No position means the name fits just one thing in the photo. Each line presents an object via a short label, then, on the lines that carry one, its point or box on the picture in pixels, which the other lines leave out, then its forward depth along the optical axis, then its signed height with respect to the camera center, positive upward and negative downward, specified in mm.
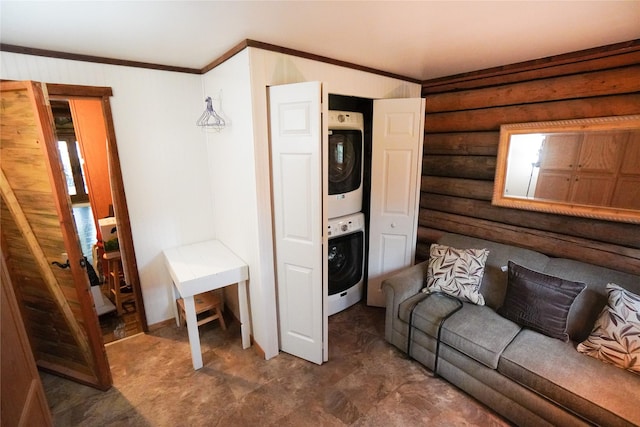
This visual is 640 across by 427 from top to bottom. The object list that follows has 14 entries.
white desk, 2160 -884
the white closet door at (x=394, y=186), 2643 -302
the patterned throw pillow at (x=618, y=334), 1603 -1010
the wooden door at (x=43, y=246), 1708 -565
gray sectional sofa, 1532 -1196
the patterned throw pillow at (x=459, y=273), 2293 -942
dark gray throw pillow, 1876 -968
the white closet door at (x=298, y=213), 1922 -408
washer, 2779 -1025
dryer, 2596 -66
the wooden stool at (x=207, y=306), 2584 -1301
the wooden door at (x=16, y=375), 1021 -803
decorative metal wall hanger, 2373 +298
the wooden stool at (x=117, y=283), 2963 -1320
